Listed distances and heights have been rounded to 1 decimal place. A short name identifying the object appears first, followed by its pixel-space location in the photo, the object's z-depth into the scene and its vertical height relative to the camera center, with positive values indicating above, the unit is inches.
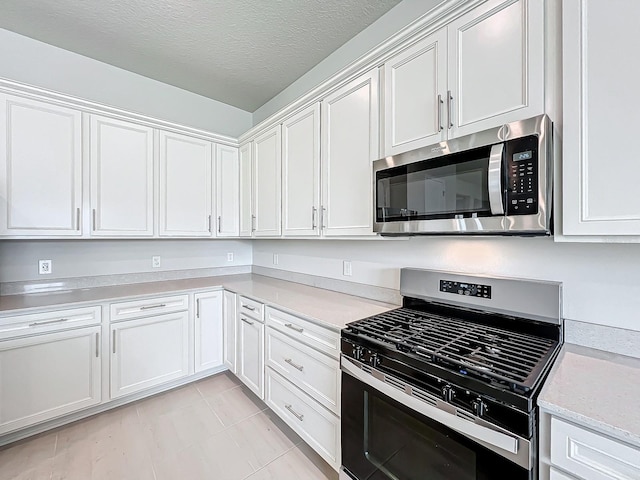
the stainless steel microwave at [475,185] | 41.3 +9.3
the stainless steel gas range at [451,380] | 34.4 -19.4
